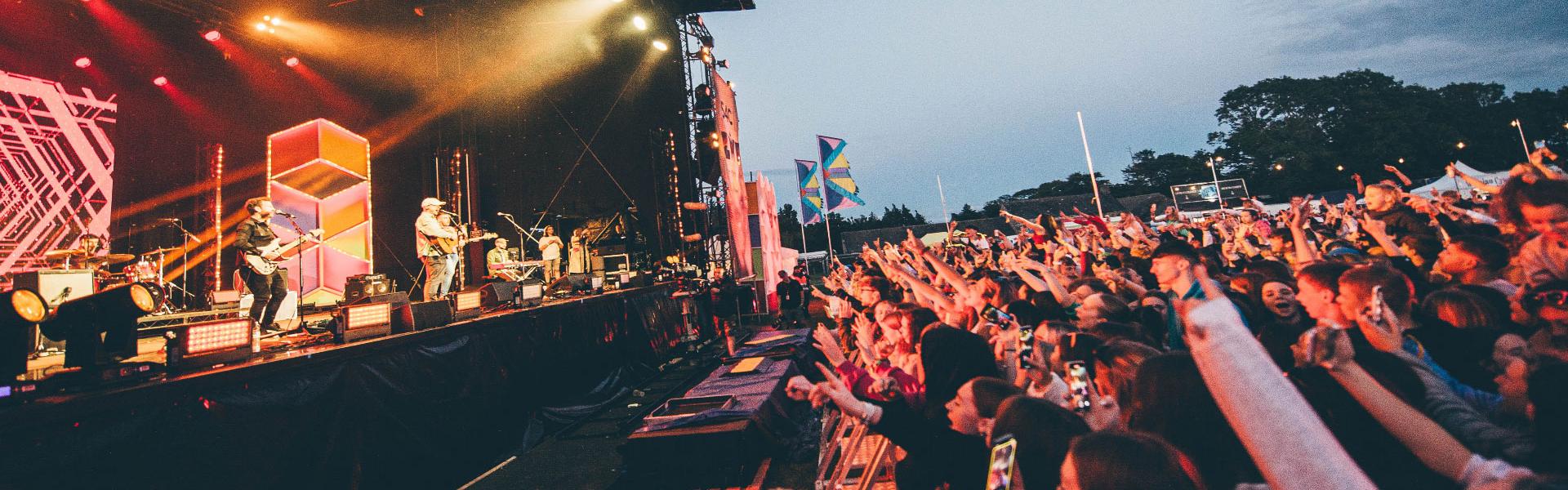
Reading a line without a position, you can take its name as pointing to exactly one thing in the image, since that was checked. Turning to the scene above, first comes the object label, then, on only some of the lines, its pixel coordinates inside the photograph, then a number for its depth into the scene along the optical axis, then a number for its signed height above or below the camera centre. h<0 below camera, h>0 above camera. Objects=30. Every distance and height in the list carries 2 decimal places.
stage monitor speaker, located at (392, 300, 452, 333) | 4.68 -0.01
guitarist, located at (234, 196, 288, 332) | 5.78 +0.54
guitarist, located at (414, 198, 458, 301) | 7.49 +0.76
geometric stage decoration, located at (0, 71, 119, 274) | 8.27 +2.73
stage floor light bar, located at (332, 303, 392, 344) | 4.13 -0.01
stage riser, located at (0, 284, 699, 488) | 2.54 -0.51
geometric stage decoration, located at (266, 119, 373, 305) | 10.58 +2.42
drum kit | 7.04 +1.07
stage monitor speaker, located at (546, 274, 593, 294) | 8.71 +0.21
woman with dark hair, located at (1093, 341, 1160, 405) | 1.88 -0.42
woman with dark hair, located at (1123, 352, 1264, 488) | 1.34 -0.45
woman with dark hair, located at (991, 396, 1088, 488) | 1.58 -0.51
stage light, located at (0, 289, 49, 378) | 2.65 +0.15
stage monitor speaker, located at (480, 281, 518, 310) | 6.61 +0.14
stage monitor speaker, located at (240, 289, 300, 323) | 7.31 +0.26
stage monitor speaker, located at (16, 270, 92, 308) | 5.14 +0.64
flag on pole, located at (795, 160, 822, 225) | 19.52 +2.60
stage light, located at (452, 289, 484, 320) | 5.69 +0.05
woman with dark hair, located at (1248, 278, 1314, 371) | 1.81 -0.37
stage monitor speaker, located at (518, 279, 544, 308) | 6.94 +0.11
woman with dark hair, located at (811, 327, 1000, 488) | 2.34 -0.65
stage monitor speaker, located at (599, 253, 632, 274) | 11.73 +0.61
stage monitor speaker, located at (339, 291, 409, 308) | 4.67 +0.16
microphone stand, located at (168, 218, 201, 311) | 9.02 +1.16
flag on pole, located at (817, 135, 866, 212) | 18.64 +2.84
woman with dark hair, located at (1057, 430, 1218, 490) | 1.20 -0.47
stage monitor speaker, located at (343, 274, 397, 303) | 8.19 +0.48
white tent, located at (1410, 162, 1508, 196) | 23.19 +0.74
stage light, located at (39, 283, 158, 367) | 2.88 +0.13
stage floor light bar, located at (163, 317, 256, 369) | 3.11 -0.03
